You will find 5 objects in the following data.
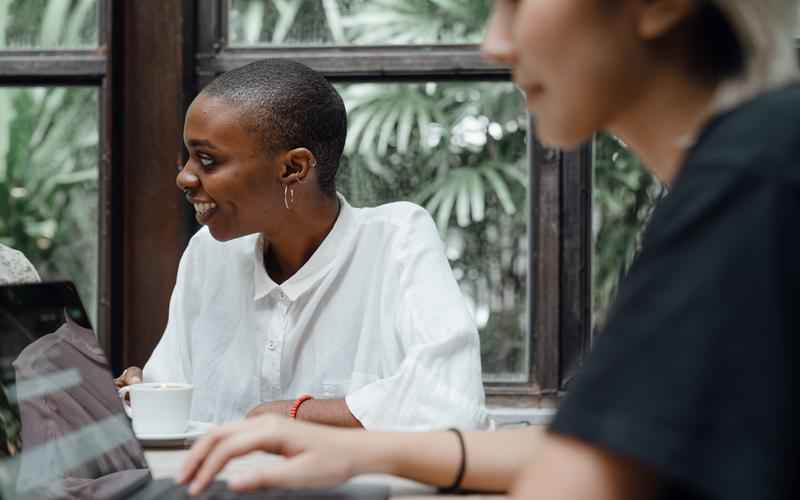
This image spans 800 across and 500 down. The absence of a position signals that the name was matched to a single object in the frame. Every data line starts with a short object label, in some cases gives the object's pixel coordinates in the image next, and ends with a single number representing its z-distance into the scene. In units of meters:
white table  0.83
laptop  0.85
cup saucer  1.15
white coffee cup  1.23
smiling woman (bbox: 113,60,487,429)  1.64
